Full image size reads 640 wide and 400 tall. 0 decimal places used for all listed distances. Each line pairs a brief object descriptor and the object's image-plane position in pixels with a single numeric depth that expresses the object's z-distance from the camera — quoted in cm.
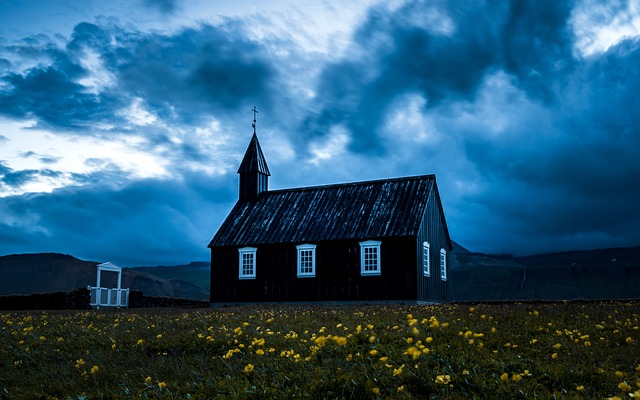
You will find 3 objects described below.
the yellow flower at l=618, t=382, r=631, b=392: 555
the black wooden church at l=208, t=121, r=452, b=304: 2938
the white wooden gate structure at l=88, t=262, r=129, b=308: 3631
